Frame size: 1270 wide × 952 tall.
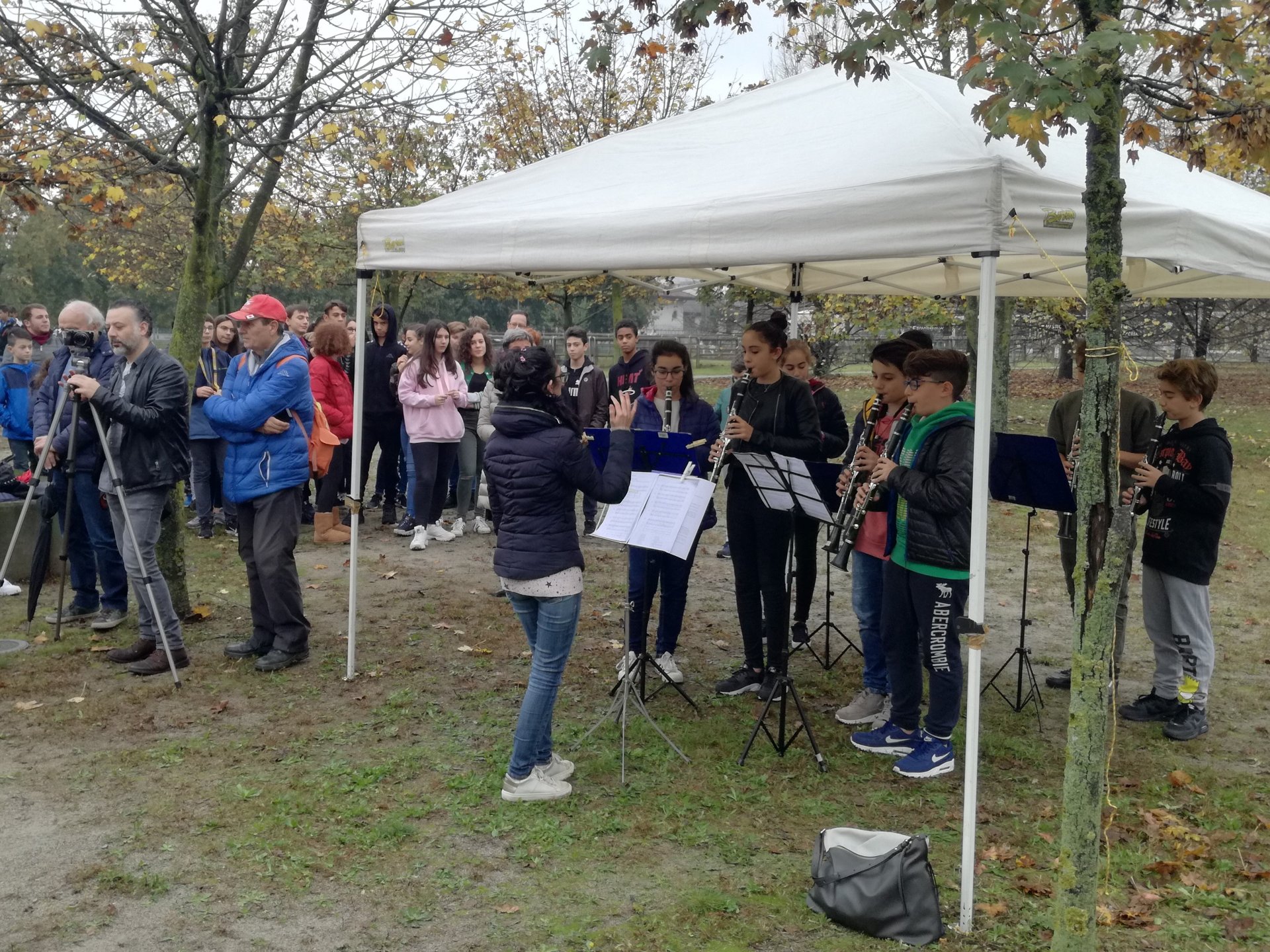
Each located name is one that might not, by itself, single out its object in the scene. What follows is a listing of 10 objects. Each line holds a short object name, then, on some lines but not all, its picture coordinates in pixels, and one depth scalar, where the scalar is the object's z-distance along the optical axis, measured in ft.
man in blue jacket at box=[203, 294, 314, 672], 19.63
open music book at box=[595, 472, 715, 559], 14.92
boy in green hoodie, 14.66
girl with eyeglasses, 18.78
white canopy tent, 12.34
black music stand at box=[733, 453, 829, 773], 15.21
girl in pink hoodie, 30.14
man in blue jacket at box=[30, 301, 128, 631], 21.03
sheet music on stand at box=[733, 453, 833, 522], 15.11
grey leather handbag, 11.57
